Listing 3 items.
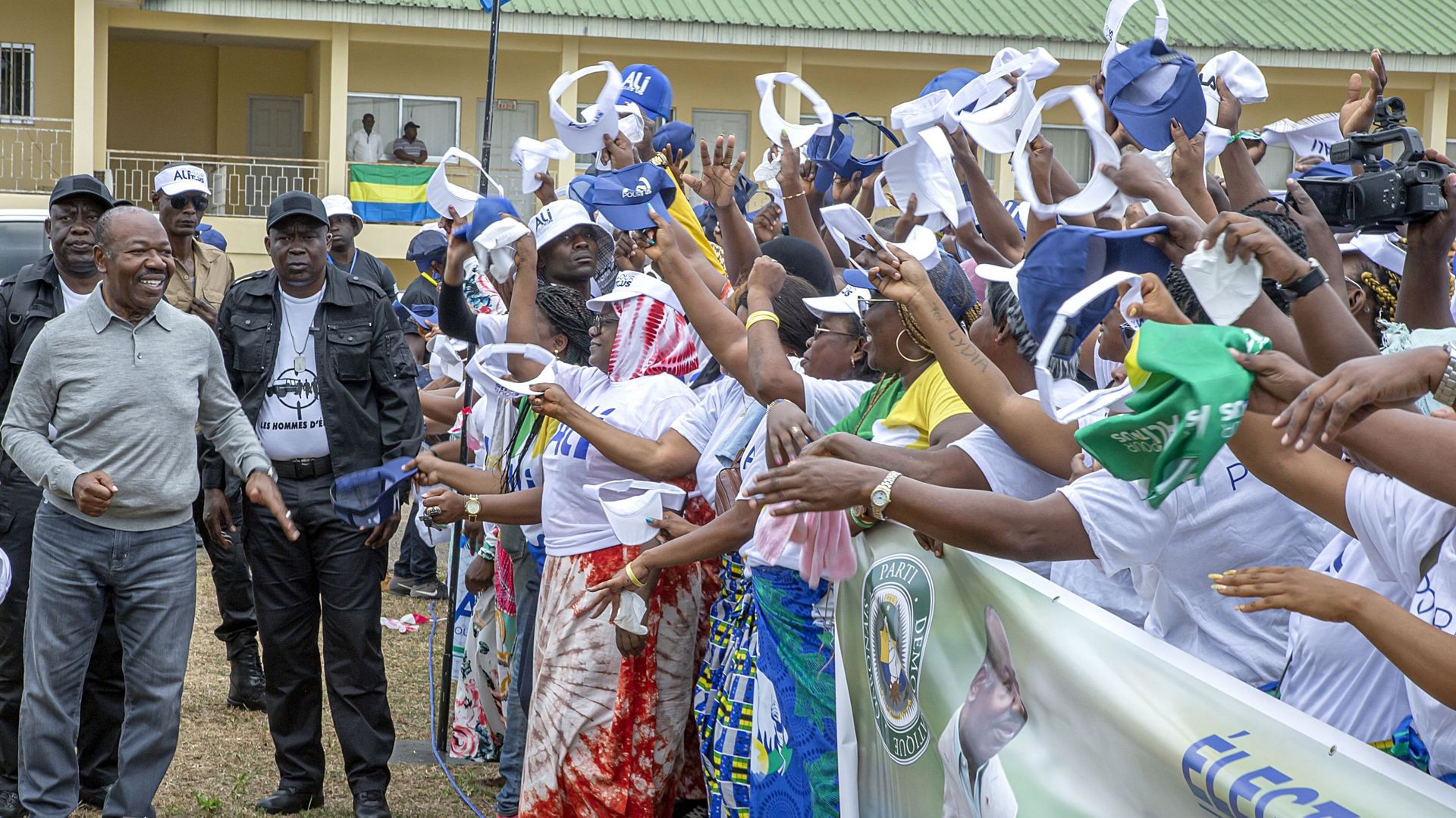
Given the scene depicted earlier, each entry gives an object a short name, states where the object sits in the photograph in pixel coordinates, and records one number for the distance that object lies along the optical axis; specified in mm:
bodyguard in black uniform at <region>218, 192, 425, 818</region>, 5668
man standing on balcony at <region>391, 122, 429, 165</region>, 21078
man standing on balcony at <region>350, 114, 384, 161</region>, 21188
